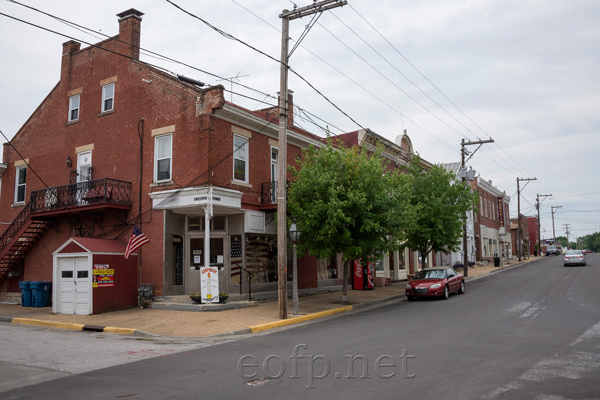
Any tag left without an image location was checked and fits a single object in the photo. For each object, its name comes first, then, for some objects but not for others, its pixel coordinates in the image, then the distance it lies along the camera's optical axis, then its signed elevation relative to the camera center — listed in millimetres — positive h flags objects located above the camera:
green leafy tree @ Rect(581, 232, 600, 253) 145500 +456
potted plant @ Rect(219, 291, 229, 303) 16375 -1684
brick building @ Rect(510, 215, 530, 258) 69750 +1605
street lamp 15419 -660
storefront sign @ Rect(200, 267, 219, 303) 16031 -1262
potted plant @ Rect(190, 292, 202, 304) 16234 -1716
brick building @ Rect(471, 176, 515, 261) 50031 +2809
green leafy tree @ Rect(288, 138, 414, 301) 16188 +1497
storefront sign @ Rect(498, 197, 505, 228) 57281 +4343
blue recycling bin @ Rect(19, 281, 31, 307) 19156 -1753
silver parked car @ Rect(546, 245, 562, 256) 73519 -958
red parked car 19266 -1573
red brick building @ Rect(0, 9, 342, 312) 17797 +3039
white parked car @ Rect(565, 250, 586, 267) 38969 -1126
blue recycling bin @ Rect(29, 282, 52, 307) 18969 -1745
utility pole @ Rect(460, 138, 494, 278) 32188 +6984
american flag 16703 +308
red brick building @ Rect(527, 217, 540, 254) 88688 +3119
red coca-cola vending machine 24016 -1605
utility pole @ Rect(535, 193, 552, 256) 73688 +6507
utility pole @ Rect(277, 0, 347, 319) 14586 +3543
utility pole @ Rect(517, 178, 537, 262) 51575 +5096
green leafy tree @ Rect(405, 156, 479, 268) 24422 +2047
